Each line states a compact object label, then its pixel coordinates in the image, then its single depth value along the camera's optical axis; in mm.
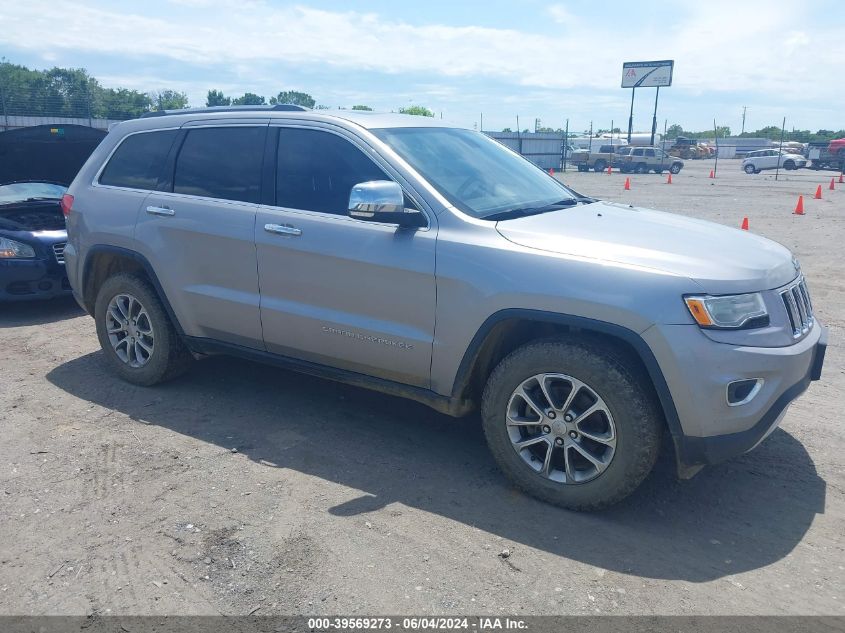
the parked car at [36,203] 7297
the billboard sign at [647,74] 64500
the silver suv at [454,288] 3293
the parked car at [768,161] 45094
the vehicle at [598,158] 46375
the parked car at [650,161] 44194
